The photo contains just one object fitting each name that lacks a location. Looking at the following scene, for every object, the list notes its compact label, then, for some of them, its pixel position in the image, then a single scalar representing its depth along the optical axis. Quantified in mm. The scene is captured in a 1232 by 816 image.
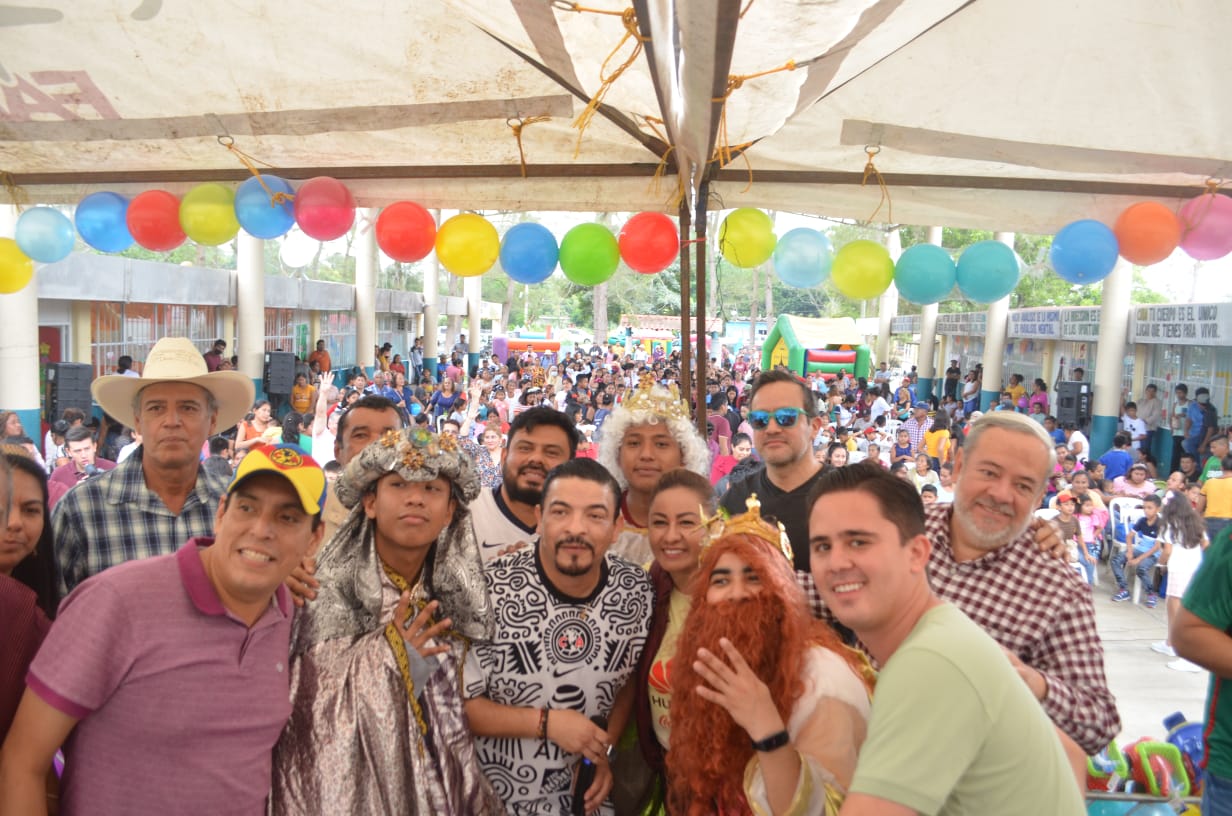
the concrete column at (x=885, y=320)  28375
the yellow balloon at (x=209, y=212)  4215
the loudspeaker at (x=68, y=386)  10305
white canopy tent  2398
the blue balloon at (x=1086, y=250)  4051
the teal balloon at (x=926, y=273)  4762
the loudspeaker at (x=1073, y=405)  15091
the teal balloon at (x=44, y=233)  4637
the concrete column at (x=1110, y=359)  14320
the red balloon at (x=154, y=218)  4270
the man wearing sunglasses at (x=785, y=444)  2990
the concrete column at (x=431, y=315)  26000
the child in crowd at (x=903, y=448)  10891
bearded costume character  1607
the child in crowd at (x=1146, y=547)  8086
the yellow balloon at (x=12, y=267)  4758
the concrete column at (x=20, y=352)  9867
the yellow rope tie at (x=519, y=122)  3486
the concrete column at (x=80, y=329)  12453
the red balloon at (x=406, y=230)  4500
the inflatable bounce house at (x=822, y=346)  24344
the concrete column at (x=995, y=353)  18672
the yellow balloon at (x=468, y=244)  4645
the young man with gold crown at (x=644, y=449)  3201
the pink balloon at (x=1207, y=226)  3711
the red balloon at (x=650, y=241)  4695
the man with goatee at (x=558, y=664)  2154
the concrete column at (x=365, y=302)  20156
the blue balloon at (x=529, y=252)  4793
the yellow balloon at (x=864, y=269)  4820
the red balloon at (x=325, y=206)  4125
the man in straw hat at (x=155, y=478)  2398
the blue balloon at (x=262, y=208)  4133
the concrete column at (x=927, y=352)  23734
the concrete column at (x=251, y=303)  15039
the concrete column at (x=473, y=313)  29609
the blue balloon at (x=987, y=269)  4805
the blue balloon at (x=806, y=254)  5168
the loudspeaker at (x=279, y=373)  14688
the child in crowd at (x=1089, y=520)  8547
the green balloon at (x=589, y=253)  4727
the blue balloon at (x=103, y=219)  4336
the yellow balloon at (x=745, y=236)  4660
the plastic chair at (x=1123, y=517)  8703
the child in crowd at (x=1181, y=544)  5980
